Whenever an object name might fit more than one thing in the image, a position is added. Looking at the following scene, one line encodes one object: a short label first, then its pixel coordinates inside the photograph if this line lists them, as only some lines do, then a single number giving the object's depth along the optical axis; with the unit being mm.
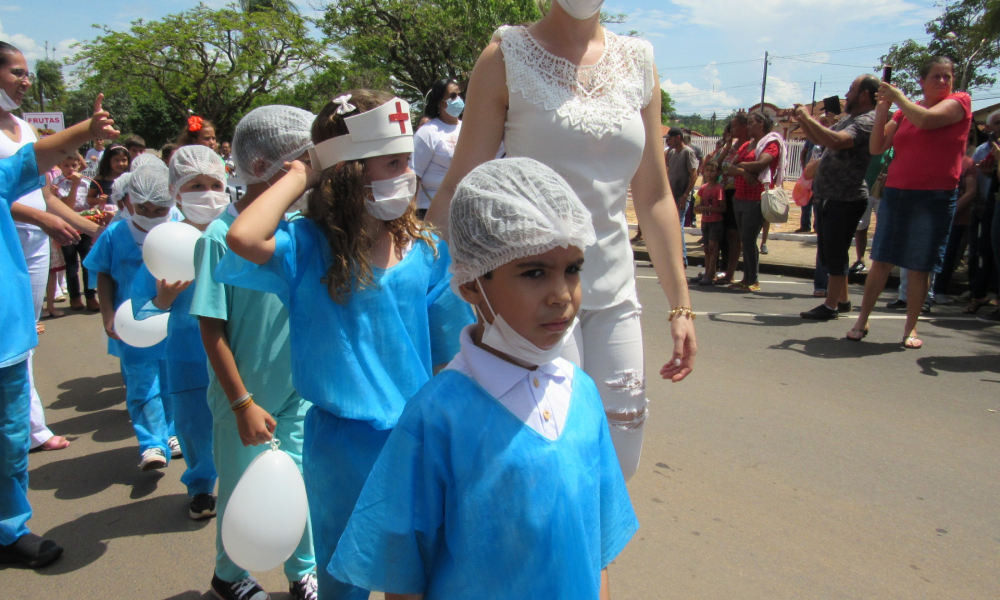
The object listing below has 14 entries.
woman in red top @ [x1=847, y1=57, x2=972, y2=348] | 5617
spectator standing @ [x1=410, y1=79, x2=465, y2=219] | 5574
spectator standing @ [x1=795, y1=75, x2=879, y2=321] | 6719
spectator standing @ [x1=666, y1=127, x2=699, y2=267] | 10672
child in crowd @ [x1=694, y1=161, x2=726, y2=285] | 9125
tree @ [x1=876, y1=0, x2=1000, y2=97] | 28936
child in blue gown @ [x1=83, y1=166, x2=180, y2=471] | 4254
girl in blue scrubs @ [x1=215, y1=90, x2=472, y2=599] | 2023
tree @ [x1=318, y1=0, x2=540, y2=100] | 30000
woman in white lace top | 2164
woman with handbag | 8500
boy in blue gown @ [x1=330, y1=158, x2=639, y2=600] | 1438
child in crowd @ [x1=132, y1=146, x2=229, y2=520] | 3379
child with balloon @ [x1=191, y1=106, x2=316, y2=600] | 2414
